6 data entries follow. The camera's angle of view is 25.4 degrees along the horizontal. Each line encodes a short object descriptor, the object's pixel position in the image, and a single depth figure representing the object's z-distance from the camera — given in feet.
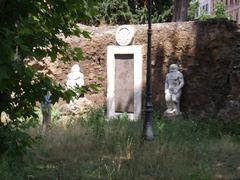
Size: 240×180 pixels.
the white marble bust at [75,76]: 55.26
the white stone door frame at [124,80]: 52.85
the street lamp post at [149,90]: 39.52
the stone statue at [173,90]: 49.29
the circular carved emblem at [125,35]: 53.47
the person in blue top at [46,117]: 40.89
